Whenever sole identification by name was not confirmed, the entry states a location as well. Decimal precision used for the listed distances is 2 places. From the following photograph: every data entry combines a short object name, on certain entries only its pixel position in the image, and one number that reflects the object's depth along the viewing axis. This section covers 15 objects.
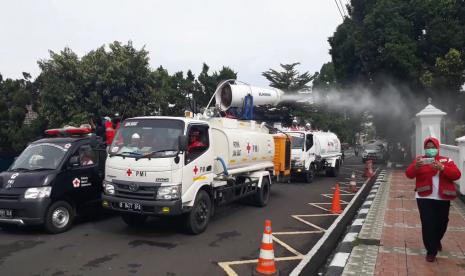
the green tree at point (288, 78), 41.69
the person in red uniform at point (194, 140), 8.30
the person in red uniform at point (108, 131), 9.80
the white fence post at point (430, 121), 17.61
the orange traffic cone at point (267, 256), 5.50
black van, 7.79
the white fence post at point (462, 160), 10.70
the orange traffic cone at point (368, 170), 20.37
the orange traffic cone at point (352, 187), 15.09
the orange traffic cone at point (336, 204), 10.85
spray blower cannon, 11.83
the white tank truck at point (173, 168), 7.56
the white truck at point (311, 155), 17.89
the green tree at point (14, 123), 20.86
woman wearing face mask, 5.88
